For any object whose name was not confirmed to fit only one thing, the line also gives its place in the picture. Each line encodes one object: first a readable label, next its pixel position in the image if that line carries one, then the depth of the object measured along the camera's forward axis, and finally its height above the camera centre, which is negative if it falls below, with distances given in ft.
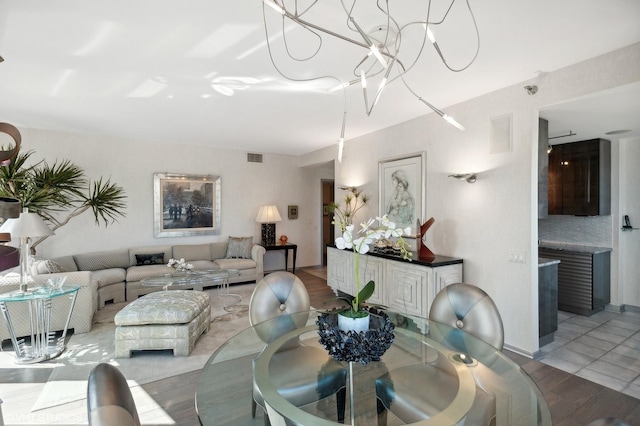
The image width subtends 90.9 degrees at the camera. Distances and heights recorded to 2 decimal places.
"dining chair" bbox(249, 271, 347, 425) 5.31 -2.98
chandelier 6.51 +4.20
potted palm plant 13.99 +0.94
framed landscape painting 19.94 +0.29
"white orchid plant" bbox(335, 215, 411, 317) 5.45 -0.62
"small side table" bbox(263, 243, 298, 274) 22.47 -2.85
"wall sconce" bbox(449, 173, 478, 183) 11.93 +1.15
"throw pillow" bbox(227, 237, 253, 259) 20.80 -2.65
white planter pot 5.41 -2.00
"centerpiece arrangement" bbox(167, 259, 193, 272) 15.25 -2.72
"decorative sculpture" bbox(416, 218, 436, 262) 12.73 -1.61
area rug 8.51 -4.88
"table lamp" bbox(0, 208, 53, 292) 10.21 -0.60
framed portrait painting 14.42 +0.92
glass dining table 4.44 -2.92
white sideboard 11.98 -2.95
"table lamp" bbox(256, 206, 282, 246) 22.41 -0.87
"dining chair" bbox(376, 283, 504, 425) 4.83 -2.87
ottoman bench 10.41 -3.97
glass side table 10.13 -3.94
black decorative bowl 5.00 -2.17
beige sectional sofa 12.03 -3.20
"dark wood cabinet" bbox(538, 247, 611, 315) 13.99 -3.40
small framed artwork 24.75 -0.26
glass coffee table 14.26 -3.26
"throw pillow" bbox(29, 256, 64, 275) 12.82 -2.32
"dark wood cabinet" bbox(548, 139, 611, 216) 14.73 +1.38
